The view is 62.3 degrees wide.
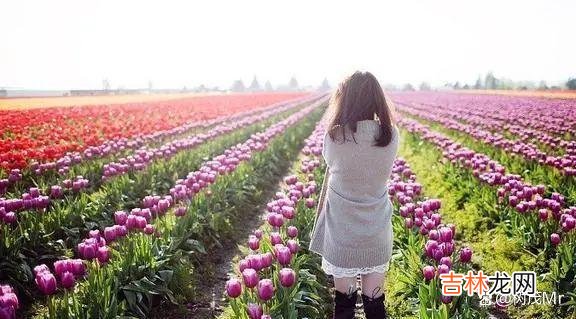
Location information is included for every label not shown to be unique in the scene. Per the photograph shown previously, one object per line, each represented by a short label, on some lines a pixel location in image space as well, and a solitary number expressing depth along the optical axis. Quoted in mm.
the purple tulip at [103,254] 3674
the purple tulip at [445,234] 3902
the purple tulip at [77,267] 3311
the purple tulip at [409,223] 4934
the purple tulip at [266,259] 3605
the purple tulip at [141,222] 4367
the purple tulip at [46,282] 3115
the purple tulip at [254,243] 4043
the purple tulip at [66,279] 3238
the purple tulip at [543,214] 4852
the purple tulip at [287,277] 3333
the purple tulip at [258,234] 4346
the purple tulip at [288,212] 4633
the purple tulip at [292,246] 3918
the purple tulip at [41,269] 3209
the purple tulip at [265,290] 3134
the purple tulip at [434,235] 4055
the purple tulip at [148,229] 4430
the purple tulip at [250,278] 3262
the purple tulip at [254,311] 2814
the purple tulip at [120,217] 4359
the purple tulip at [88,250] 3660
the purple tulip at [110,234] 4129
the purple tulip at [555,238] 4395
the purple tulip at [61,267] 3264
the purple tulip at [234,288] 3188
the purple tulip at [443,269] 3596
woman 3062
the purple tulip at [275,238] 4055
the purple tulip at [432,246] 3881
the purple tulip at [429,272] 3657
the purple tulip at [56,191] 5754
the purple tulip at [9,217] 4699
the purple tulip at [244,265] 3554
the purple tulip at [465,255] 3788
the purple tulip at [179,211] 5125
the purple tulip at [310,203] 5422
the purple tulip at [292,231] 4246
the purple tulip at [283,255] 3649
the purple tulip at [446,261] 3691
